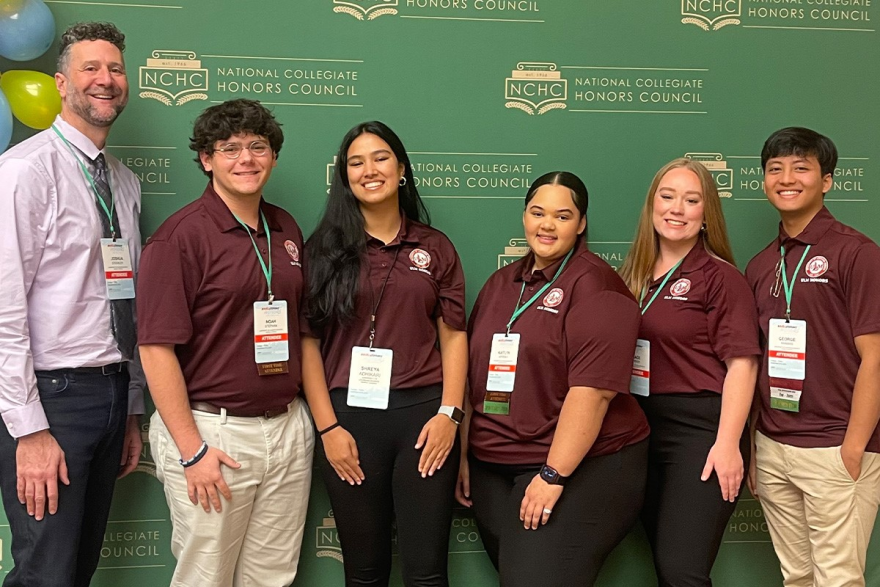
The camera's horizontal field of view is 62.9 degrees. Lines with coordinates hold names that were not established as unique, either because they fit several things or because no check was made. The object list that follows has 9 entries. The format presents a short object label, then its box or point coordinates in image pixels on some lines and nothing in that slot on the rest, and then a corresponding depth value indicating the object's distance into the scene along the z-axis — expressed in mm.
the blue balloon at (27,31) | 2148
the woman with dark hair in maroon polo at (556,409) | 1955
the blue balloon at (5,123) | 2096
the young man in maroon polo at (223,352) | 1908
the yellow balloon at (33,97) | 2219
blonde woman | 2105
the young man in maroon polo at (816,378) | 2111
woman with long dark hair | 2119
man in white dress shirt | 1868
